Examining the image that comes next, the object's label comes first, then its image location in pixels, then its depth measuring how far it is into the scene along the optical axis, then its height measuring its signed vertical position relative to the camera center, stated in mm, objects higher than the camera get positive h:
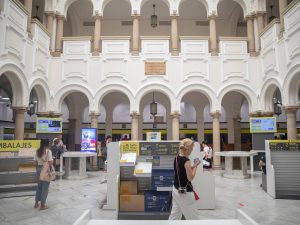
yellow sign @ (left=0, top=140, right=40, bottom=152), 8531 -168
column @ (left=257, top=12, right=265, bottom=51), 14750 +6610
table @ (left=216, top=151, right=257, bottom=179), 11308 -1093
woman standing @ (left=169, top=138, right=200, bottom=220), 3945 -691
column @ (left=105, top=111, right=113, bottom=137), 19031 +1309
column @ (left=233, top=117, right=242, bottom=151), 18375 +763
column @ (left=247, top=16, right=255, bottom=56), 15055 +6031
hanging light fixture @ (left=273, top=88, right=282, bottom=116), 15752 +2061
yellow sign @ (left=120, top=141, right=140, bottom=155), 6141 -150
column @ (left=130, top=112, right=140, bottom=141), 14672 +859
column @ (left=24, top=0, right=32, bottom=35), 12422 +6152
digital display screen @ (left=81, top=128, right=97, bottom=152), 13359 +10
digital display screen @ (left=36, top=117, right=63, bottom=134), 12812 +732
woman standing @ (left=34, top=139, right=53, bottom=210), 6652 -569
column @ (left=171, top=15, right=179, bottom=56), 15020 +5964
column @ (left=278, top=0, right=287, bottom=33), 12297 +6145
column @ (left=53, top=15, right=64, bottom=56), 15016 +6007
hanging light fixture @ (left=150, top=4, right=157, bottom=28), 14289 +6438
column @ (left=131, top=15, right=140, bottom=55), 15039 +5929
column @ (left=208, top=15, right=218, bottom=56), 15078 +5861
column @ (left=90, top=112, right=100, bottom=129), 14712 +1178
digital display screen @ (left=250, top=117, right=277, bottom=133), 12867 +799
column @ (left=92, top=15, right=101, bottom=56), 15055 +5938
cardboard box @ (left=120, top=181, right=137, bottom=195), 5754 -1026
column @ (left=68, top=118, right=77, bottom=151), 18859 +644
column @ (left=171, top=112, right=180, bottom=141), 14766 +870
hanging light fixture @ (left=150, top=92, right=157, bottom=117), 14977 +1880
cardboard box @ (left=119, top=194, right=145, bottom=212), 5658 -1324
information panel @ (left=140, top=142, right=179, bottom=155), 6141 -172
